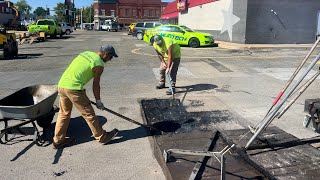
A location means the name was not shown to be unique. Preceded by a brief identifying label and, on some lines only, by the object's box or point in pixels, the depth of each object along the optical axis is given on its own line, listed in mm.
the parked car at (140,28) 22922
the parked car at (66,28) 35127
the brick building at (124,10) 62572
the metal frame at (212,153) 2844
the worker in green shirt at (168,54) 6426
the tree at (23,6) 121128
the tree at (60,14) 85016
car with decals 16353
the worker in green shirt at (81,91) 3933
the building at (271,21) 16822
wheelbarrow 3949
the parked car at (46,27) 24169
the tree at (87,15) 79078
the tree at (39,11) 120673
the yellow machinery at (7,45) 11698
